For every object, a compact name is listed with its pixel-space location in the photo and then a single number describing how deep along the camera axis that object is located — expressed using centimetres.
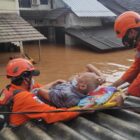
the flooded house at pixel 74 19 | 1787
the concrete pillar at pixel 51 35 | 2066
